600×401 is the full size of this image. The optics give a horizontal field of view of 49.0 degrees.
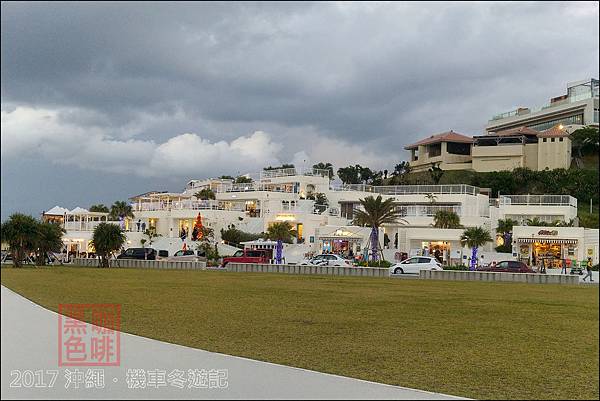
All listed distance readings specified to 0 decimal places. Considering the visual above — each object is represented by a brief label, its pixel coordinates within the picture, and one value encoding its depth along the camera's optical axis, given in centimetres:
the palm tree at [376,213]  4409
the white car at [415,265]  3428
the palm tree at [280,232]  4808
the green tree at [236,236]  5441
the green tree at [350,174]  7775
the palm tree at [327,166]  7472
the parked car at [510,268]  3375
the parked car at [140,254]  4672
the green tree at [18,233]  3891
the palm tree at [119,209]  7086
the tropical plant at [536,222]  4763
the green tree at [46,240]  4053
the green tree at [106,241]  4191
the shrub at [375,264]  3878
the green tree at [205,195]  6688
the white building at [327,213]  4900
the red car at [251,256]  4084
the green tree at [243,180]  6938
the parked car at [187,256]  4556
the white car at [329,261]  3812
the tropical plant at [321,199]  5865
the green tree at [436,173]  7867
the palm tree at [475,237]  4434
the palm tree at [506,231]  4731
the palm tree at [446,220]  5050
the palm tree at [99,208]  8130
